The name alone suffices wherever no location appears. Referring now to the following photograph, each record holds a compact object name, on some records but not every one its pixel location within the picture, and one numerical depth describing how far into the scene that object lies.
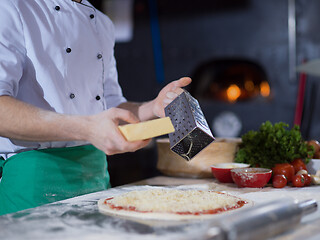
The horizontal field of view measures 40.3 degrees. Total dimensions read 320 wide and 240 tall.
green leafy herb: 2.02
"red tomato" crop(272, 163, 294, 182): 1.92
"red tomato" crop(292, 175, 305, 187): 1.85
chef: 1.46
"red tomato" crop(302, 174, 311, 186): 1.88
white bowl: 2.09
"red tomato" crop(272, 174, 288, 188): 1.85
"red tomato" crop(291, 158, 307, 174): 2.00
